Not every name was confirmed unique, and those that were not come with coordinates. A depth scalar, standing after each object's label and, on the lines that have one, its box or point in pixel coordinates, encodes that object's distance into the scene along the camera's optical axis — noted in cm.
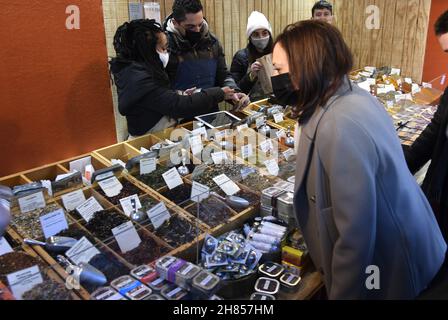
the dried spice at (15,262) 149
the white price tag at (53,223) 172
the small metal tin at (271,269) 152
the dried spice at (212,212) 178
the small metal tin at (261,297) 139
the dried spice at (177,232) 166
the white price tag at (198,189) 197
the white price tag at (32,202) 187
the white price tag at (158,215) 170
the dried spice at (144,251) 154
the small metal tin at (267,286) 144
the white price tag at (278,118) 307
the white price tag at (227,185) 207
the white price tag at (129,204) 194
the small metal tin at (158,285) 134
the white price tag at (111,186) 211
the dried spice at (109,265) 144
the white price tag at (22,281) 124
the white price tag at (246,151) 247
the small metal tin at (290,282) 147
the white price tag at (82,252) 148
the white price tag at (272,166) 225
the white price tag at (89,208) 191
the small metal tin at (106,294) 129
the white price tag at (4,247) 158
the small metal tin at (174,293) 130
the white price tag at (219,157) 241
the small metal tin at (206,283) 130
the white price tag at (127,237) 157
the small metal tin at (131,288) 130
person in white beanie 362
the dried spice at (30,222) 175
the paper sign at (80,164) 242
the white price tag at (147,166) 229
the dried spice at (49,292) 125
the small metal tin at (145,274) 139
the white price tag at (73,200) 197
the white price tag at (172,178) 216
